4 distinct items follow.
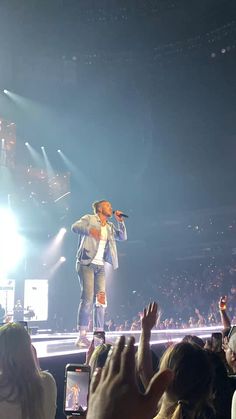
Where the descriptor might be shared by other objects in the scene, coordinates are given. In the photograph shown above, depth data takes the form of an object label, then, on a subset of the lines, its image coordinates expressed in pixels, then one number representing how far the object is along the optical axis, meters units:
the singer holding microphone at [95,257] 5.73
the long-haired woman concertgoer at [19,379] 2.06
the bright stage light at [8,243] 16.80
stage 4.08
